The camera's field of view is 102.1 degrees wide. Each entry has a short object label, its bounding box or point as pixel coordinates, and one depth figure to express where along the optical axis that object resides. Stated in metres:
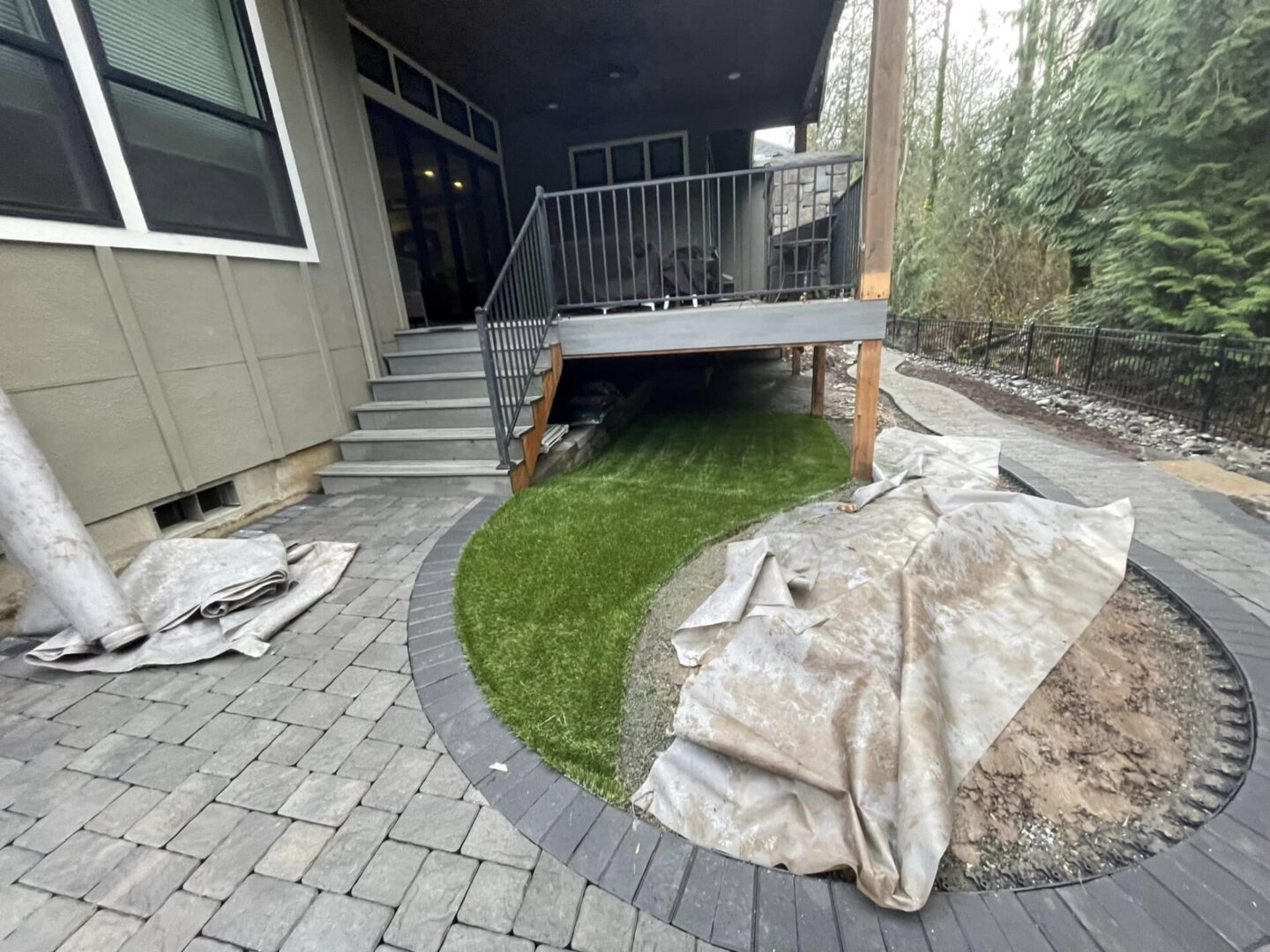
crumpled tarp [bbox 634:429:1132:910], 1.31
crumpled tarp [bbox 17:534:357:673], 2.08
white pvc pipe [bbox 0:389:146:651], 1.98
